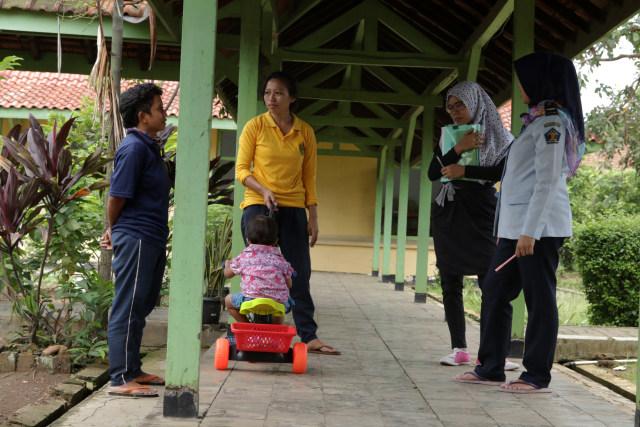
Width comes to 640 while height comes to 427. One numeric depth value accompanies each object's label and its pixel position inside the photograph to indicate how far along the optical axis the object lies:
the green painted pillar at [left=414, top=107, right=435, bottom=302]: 9.86
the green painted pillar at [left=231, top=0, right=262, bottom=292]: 5.88
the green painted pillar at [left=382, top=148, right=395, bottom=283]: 15.34
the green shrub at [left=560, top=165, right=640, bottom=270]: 17.08
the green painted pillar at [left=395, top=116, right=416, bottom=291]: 12.55
